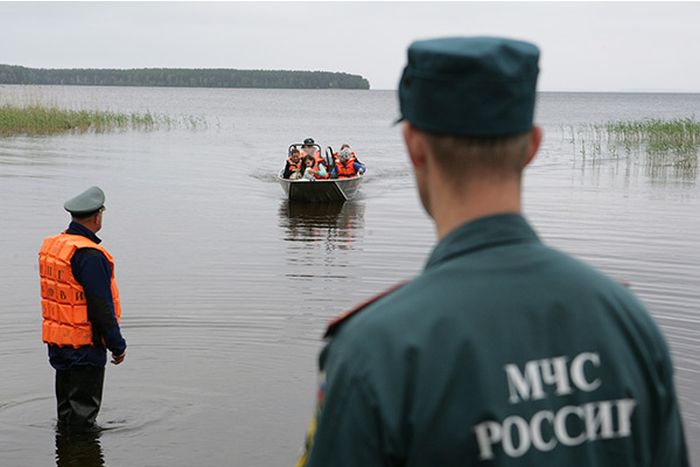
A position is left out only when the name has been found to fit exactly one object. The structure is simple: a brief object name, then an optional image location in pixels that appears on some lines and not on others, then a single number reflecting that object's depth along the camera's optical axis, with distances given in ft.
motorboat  74.03
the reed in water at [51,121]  142.31
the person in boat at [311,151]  78.38
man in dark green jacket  5.77
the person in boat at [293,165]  77.61
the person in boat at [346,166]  78.43
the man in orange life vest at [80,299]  22.56
